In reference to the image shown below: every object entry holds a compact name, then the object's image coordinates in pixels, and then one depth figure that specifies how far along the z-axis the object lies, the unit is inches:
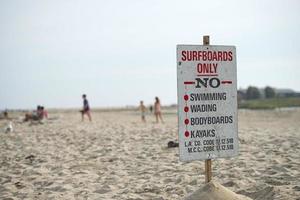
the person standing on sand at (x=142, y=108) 975.5
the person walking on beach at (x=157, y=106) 869.6
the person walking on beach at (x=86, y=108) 901.3
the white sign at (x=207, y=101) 167.5
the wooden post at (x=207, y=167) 173.8
